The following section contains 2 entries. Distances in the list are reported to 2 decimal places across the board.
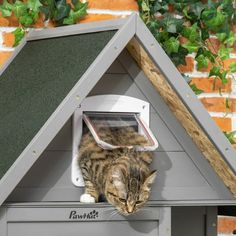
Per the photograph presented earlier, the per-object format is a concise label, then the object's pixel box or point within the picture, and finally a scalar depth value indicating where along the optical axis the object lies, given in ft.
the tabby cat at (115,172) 8.17
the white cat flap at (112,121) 8.21
